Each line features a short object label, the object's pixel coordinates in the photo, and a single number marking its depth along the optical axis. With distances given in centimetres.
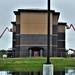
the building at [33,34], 6575
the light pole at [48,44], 1072
